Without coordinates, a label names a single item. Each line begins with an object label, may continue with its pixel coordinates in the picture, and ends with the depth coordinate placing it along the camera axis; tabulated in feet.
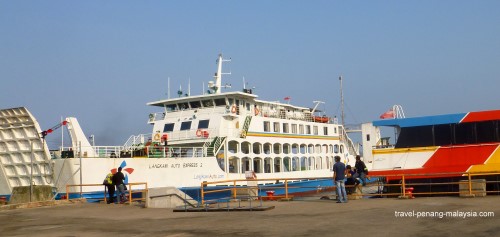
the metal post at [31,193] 68.16
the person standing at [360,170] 63.77
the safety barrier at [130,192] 66.07
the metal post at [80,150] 77.51
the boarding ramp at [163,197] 59.72
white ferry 77.41
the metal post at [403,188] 56.79
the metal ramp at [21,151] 73.05
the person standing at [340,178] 53.21
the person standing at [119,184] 66.17
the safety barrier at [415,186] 55.01
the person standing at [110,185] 67.77
